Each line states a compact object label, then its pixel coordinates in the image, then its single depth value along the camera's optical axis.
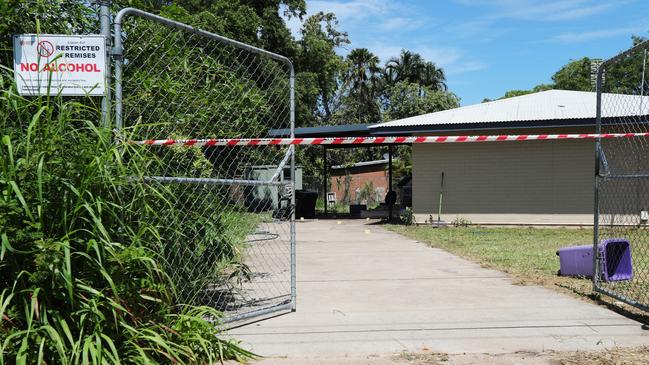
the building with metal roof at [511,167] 17.06
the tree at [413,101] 44.72
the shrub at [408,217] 18.79
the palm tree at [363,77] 50.36
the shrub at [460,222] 17.95
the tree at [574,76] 52.71
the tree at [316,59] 31.73
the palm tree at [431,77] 51.41
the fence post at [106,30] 4.39
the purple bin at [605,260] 7.68
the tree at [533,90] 62.64
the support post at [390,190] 20.89
